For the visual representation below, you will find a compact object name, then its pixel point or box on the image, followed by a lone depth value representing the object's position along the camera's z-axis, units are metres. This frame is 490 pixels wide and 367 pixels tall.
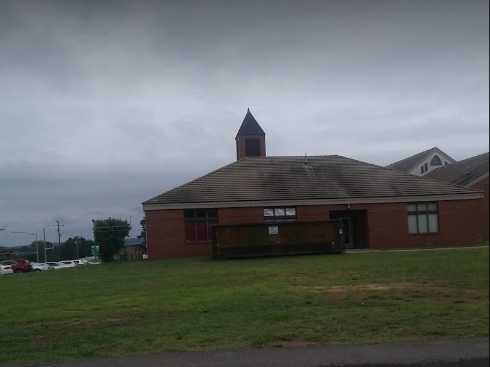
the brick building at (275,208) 13.86
